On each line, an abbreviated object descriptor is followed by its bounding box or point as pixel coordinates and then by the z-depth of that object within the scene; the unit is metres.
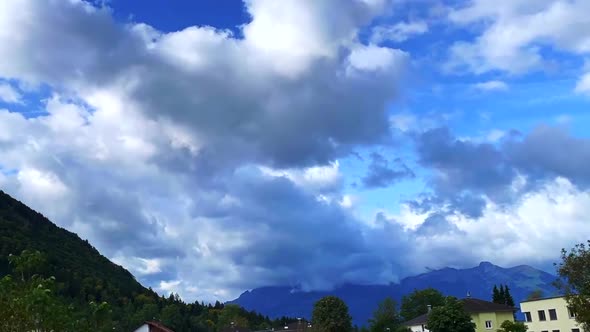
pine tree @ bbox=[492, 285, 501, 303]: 159.38
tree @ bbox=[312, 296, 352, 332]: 102.44
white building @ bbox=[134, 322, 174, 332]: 86.81
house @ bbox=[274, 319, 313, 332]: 147.19
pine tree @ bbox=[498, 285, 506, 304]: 158.82
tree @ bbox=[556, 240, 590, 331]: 51.66
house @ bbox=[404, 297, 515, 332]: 115.79
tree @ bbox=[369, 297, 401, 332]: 154.12
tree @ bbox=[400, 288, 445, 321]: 164.50
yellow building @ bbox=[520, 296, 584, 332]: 101.00
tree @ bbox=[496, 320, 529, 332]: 84.09
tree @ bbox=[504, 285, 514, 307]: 160.52
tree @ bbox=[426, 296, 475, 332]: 86.38
